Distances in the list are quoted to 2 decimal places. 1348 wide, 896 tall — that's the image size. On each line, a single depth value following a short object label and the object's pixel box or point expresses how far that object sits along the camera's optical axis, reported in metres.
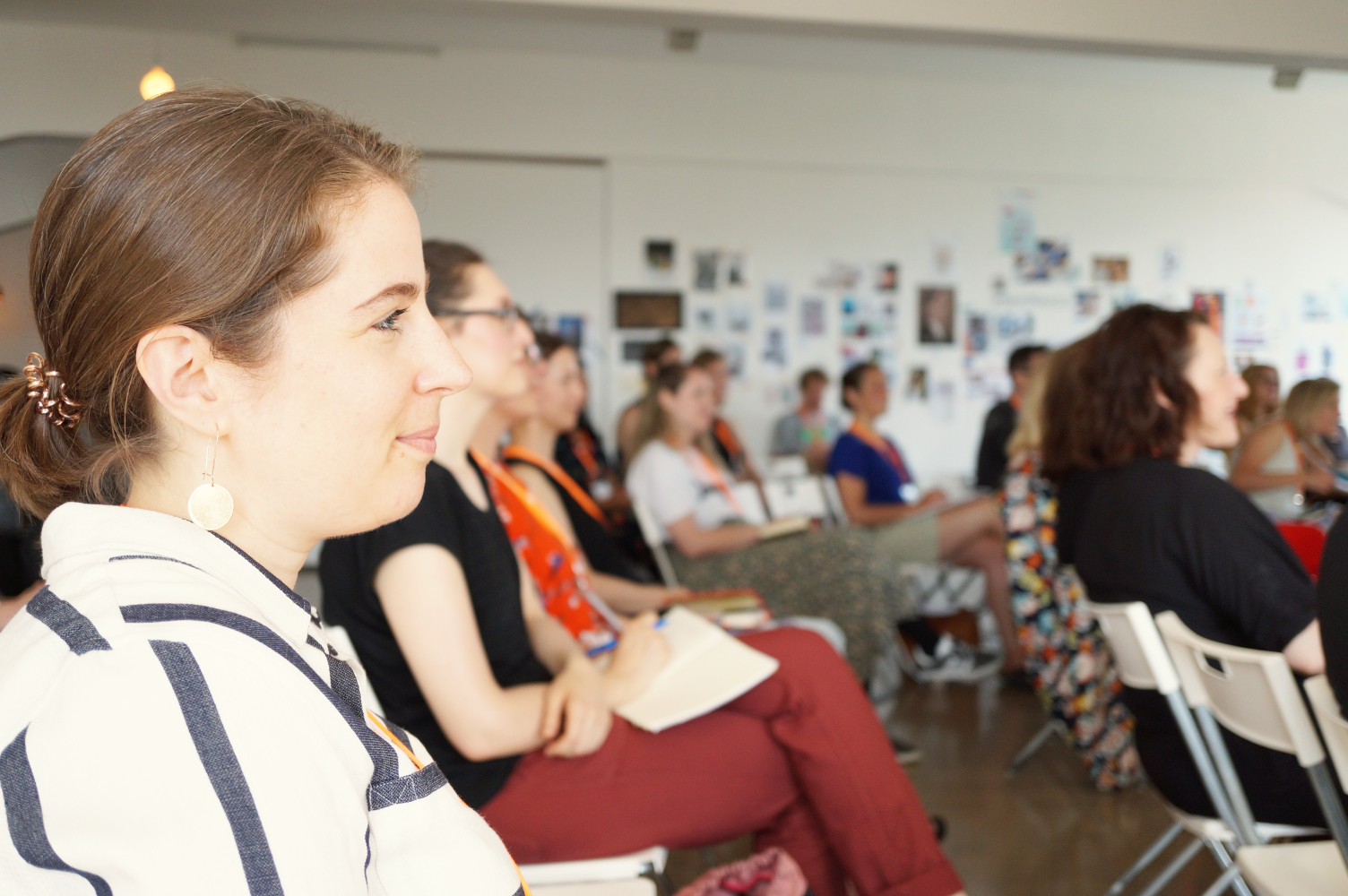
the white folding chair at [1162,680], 1.69
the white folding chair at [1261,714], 1.43
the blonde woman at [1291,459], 4.00
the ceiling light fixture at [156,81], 3.32
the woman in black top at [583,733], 1.43
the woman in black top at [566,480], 2.78
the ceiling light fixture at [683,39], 3.74
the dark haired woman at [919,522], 4.09
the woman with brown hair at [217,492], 0.57
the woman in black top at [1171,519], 1.75
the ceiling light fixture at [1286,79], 3.64
